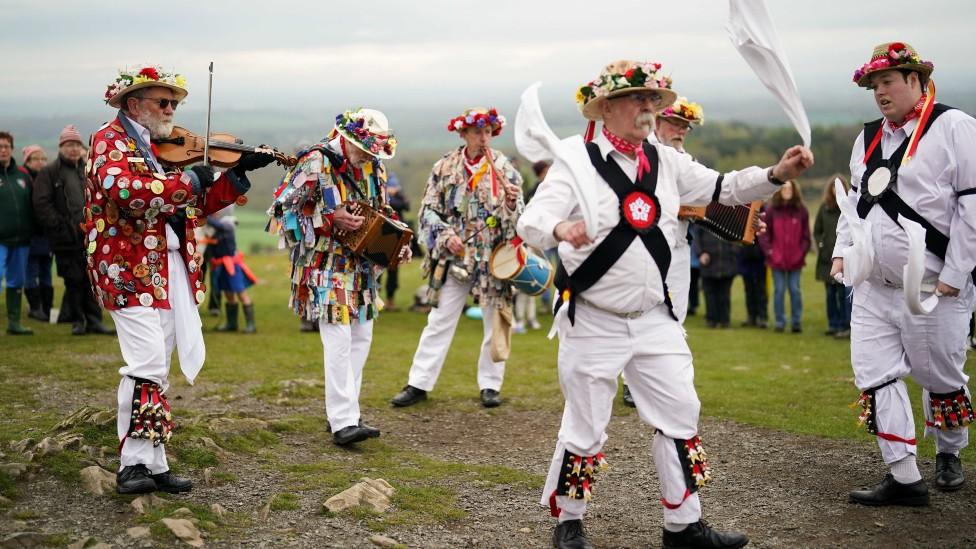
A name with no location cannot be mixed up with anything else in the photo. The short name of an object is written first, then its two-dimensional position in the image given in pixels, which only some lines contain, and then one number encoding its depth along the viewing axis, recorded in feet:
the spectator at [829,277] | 45.52
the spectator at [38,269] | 43.55
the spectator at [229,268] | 44.19
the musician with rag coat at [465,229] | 29.68
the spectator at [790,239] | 47.73
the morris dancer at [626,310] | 16.93
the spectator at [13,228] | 41.52
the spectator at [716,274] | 48.85
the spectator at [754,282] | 49.34
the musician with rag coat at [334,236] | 24.11
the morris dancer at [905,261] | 19.84
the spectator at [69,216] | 41.19
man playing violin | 19.12
